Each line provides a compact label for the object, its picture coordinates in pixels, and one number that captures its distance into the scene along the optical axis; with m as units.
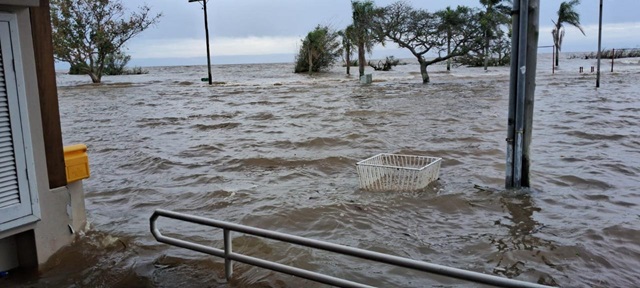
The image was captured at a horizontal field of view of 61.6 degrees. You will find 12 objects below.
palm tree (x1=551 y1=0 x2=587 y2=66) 53.75
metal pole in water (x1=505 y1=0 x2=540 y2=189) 6.90
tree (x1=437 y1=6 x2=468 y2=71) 31.91
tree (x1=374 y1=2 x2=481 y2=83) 31.86
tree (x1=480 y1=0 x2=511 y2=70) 32.53
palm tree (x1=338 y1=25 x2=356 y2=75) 46.29
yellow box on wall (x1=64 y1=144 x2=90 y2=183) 5.28
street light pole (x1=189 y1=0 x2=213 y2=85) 36.81
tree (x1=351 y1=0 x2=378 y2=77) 33.41
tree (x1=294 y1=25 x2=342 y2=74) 51.47
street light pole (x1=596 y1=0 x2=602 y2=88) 23.64
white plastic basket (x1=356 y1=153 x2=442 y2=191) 7.64
